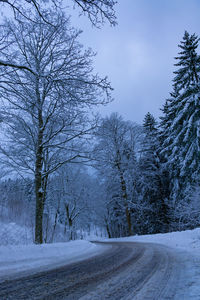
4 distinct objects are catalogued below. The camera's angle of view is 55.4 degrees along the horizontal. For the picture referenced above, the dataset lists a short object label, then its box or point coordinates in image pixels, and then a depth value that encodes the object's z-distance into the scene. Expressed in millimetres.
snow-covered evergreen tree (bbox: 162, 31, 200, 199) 14562
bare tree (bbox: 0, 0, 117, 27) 4078
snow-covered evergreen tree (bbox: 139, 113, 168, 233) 20328
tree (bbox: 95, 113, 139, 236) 19203
